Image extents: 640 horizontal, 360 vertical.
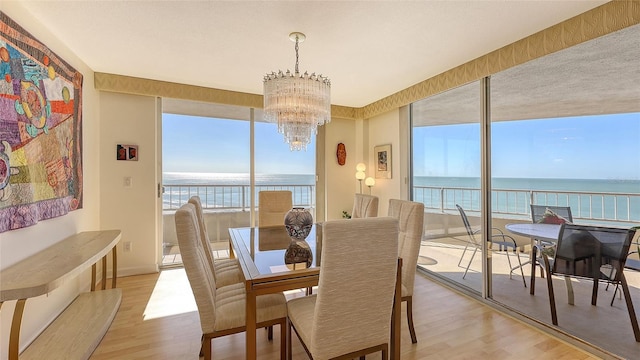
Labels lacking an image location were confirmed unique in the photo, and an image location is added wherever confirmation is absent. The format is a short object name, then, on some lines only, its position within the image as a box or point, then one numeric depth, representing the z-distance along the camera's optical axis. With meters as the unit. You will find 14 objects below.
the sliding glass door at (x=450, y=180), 2.92
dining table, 1.42
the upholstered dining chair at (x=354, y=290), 1.24
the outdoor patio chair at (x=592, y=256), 1.90
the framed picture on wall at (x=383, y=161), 4.17
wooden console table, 1.32
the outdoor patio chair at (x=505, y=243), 2.64
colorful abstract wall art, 1.64
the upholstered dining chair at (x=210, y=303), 1.45
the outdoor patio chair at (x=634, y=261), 1.87
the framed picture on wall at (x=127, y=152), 3.25
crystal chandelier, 2.16
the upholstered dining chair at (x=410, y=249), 1.96
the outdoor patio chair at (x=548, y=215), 2.23
